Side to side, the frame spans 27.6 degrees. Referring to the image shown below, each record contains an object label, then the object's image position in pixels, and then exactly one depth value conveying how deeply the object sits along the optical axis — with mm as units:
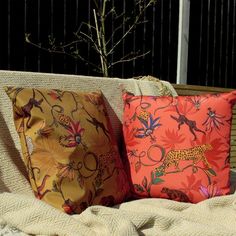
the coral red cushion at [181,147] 1772
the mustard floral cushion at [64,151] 1537
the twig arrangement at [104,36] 3519
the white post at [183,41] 4207
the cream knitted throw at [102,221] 1261
